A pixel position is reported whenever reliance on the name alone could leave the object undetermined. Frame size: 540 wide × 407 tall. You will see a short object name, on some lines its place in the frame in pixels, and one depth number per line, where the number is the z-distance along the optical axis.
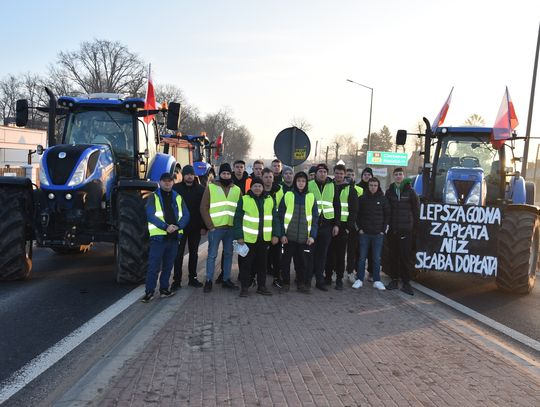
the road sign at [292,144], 8.38
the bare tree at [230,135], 90.91
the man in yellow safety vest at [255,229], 6.64
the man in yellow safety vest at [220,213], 6.78
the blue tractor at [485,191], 7.46
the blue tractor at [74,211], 6.95
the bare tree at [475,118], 66.36
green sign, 57.09
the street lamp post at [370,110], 38.34
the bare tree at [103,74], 60.84
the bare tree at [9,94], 75.94
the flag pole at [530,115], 15.81
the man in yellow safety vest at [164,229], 6.25
